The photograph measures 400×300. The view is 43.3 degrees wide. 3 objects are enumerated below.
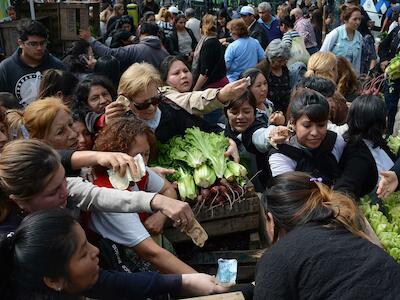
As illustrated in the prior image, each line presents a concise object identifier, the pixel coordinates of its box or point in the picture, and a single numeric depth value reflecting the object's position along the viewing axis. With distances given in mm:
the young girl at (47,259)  2045
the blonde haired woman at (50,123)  3370
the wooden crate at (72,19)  7848
